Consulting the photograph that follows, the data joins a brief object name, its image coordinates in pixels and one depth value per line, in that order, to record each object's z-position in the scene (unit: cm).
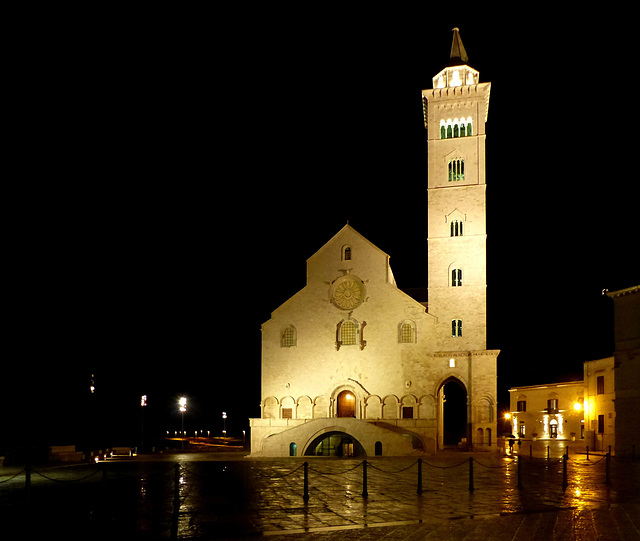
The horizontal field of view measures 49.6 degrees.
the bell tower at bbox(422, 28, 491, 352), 4616
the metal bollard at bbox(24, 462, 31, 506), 1594
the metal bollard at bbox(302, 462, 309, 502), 1710
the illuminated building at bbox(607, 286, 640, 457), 3716
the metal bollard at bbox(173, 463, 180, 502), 1553
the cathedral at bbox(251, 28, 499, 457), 4484
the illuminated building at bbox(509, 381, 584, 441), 5666
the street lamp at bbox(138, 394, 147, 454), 4578
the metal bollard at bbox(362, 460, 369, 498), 1777
